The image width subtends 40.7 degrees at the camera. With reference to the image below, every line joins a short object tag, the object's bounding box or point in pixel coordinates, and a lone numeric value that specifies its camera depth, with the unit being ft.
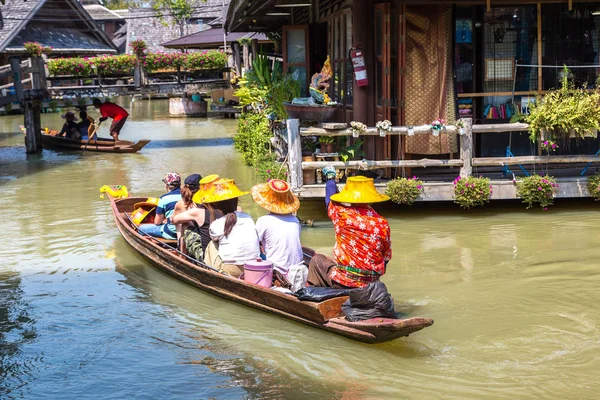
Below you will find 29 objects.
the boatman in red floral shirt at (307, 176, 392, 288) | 23.94
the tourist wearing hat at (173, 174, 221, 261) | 30.30
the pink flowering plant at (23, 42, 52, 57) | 96.02
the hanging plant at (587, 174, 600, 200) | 38.93
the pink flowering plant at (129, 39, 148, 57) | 84.12
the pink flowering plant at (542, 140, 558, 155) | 38.65
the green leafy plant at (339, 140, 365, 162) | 40.50
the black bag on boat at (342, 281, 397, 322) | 22.93
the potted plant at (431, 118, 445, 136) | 38.11
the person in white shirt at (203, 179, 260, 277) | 27.81
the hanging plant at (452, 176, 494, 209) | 38.32
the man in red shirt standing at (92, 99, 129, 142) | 75.77
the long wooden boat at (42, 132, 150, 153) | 74.08
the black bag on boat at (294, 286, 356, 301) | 24.26
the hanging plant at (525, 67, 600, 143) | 37.93
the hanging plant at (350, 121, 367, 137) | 37.99
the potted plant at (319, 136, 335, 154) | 43.27
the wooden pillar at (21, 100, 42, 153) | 74.69
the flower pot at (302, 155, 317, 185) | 39.27
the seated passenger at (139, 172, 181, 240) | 34.91
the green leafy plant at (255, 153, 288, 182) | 43.73
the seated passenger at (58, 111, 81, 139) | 78.28
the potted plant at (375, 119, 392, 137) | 38.09
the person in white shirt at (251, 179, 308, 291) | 26.96
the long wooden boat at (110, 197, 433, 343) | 22.58
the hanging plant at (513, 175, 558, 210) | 38.60
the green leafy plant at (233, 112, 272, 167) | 57.57
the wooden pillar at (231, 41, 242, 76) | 100.32
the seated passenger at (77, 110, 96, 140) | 78.60
